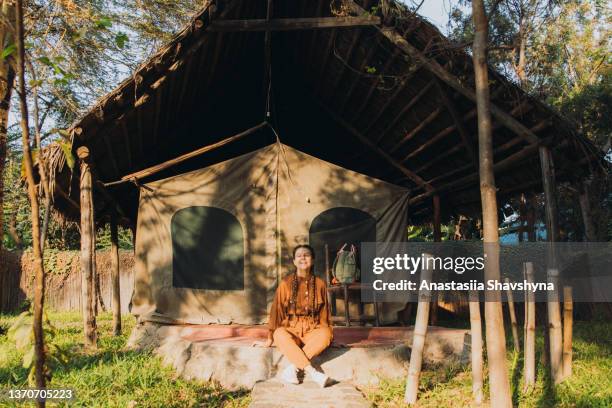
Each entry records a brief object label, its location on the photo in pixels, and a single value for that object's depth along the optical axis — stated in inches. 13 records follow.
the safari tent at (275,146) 220.7
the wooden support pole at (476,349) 155.3
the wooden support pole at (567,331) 181.6
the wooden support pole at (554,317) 176.7
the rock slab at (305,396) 155.0
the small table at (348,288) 242.0
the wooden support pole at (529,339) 174.7
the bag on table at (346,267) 248.1
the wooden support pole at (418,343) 156.3
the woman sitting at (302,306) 183.1
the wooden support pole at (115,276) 313.4
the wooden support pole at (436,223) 294.6
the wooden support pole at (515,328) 199.4
